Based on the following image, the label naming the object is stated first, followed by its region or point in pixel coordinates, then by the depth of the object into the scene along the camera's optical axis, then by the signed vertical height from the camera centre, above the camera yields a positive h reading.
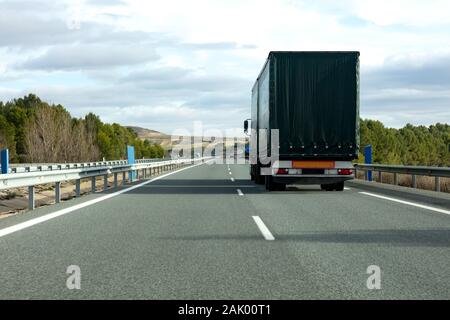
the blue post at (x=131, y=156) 26.14 -0.36
